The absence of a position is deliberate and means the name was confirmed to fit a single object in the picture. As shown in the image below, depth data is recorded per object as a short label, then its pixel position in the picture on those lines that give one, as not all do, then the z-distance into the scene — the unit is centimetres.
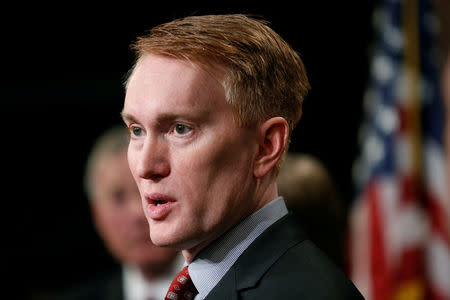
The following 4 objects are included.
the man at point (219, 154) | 246
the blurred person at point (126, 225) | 594
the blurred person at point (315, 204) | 443
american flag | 682
